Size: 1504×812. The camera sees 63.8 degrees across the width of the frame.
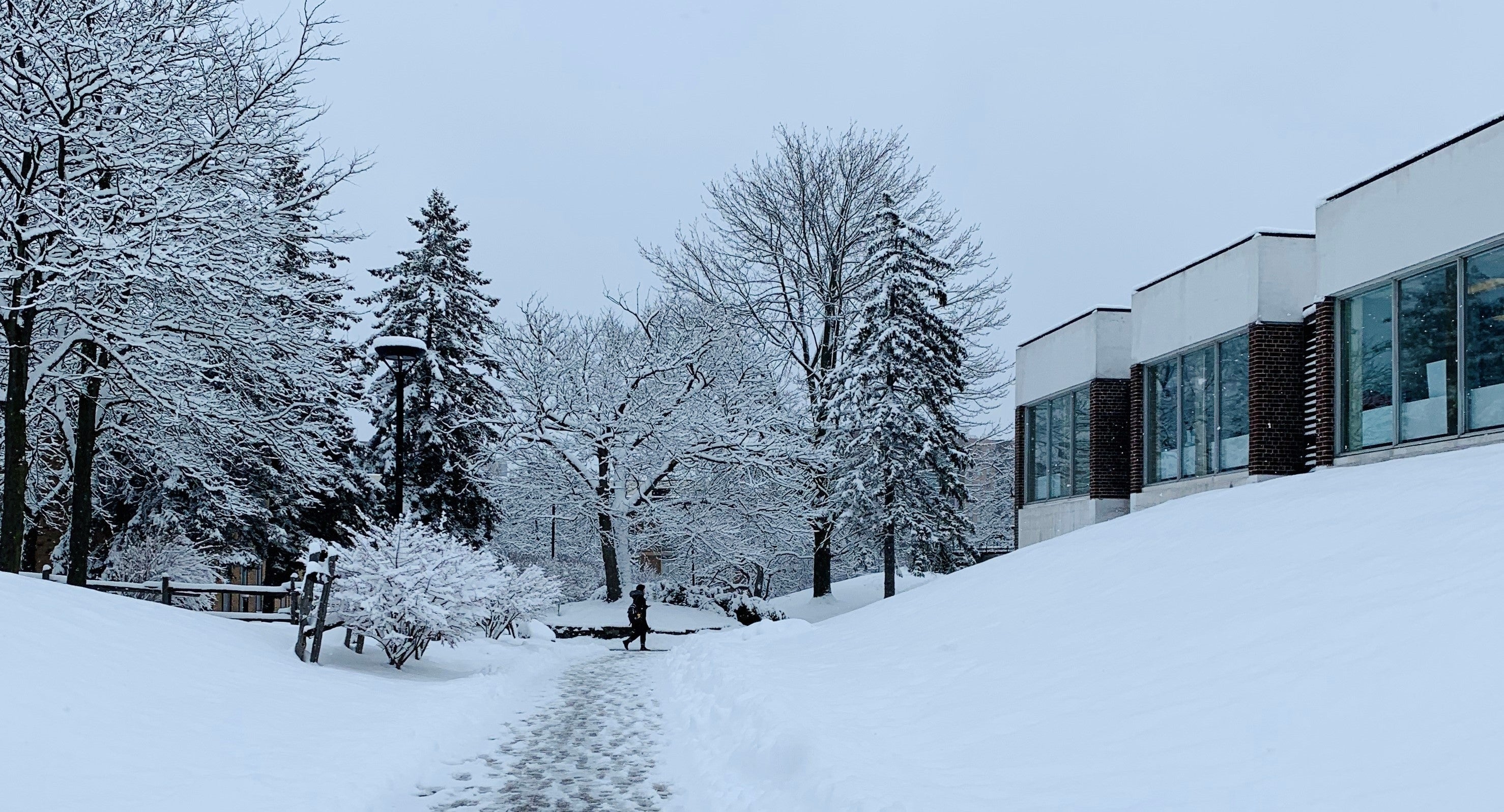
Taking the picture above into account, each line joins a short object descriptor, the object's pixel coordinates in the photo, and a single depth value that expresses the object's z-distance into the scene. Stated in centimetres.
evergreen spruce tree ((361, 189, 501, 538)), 3634
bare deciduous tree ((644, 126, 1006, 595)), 3928
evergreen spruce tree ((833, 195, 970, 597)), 3269
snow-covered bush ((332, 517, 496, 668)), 1586
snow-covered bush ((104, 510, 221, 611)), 2659
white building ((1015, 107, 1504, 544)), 1533
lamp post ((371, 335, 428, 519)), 1920
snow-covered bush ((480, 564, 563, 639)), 2236
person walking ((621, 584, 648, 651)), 2609
